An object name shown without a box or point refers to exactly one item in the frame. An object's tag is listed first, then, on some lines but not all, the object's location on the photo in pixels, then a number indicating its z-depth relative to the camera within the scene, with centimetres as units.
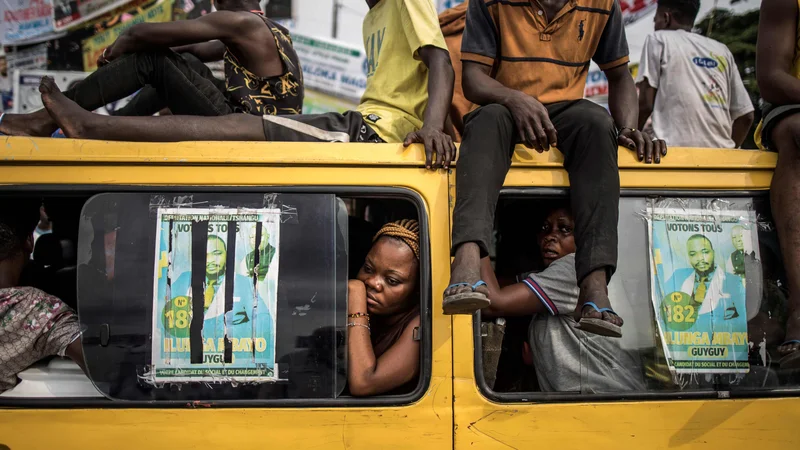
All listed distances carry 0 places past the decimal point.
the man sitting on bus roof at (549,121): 210
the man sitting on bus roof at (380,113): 233
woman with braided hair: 213
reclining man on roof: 279
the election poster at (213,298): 204
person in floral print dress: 214
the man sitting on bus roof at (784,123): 222
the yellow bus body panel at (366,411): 202
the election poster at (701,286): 218
